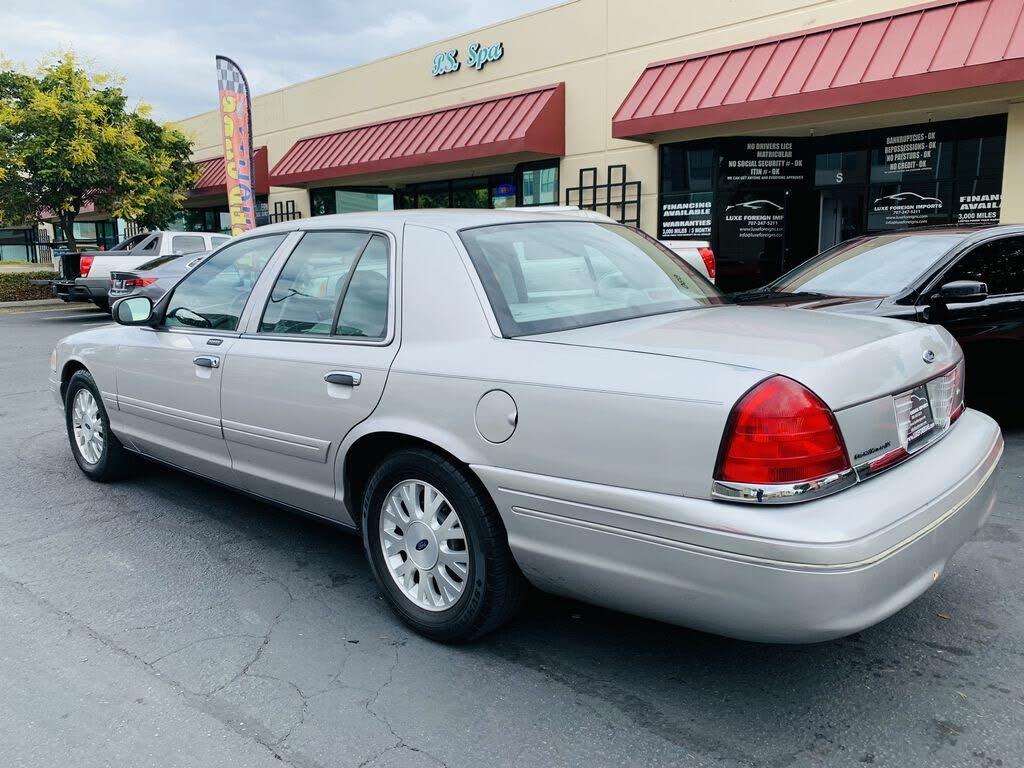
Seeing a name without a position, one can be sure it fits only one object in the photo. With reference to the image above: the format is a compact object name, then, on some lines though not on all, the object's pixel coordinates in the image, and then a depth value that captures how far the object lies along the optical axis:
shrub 22.70
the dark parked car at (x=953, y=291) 5.51
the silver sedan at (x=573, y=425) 2.30
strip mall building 10.38
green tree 19.78
